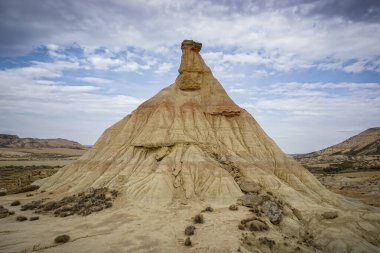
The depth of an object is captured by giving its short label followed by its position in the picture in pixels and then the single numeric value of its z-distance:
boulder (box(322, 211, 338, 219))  29.06
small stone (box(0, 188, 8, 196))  41.29
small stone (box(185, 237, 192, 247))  23.06
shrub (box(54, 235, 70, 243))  22.98
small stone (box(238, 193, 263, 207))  31.23
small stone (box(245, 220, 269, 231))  26.41
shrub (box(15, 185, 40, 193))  42.83
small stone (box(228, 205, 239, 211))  30.50
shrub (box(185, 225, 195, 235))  25.10
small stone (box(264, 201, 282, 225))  28.89
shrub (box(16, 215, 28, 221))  28.70
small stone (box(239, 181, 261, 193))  33.88
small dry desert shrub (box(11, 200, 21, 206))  35.16
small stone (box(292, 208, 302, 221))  30.31
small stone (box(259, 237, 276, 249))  24.34
